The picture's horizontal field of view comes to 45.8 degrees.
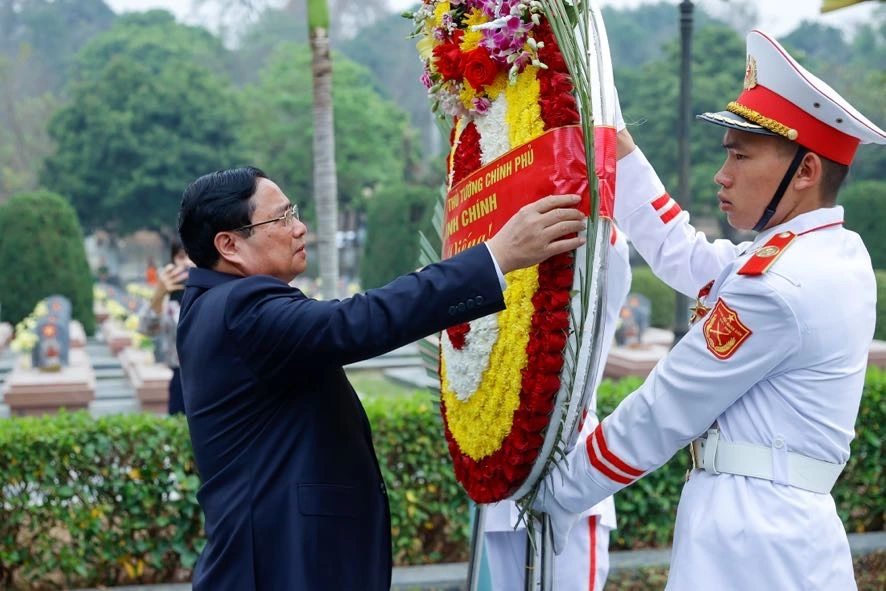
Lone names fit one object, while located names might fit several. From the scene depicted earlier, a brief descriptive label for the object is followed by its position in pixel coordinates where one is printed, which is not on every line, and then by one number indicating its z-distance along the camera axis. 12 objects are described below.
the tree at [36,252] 18.25
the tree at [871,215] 21.39
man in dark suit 2.16
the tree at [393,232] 22.48
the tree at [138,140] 36.53
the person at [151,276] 21.20
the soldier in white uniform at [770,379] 2.23
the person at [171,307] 6.07
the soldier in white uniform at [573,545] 2.96
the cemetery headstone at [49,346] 12.75
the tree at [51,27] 77.38
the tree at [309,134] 39.78
